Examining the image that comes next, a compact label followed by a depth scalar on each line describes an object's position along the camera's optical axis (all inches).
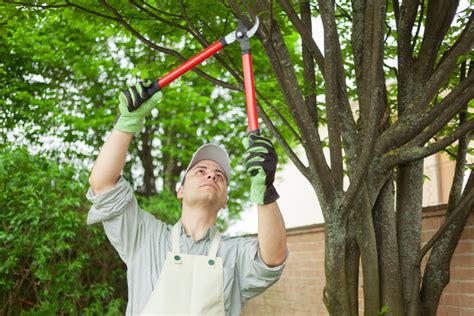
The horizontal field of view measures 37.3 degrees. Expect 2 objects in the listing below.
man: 102.7
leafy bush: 339.0
